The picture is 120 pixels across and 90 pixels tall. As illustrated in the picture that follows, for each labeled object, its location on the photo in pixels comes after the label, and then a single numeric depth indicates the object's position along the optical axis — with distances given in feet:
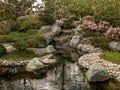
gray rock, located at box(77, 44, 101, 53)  49.29
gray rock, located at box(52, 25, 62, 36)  64.81
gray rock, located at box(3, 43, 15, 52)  45.29
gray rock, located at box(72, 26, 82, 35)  61.29
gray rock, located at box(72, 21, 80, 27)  70.19
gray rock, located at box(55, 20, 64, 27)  69.93
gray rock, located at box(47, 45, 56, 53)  47.97
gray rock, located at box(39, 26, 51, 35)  64.77
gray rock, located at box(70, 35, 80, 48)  57.06
